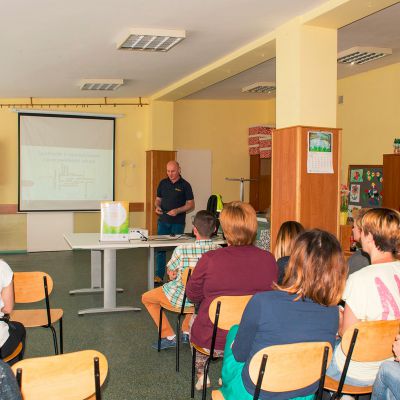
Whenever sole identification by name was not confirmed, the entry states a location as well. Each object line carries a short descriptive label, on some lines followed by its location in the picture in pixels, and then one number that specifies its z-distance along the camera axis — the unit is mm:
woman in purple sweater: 2842
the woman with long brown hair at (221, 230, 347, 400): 2094
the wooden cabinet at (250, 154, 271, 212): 10141
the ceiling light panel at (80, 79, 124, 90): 7375
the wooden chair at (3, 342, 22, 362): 2671
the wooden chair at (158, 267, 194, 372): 3428
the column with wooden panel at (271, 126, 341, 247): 4566
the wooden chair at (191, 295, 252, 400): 2695
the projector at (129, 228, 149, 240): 5219
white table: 4819
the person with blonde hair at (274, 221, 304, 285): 3347
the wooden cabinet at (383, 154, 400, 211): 6320
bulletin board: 7215
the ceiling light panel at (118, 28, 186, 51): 4859
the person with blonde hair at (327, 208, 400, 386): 2377
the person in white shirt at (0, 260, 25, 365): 2596
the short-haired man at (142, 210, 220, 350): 3609
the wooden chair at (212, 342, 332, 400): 1983
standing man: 6508
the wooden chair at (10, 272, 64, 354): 3266
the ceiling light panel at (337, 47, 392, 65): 5992
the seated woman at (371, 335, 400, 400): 2188
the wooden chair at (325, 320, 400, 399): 2229
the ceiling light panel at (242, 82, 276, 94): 8070
